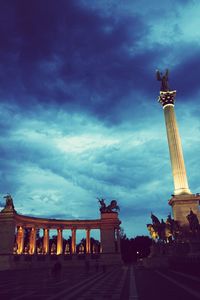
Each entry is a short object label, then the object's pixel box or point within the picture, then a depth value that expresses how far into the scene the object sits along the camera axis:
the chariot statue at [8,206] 66.96
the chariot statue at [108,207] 80.94
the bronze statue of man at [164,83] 62.92
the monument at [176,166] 47.41
